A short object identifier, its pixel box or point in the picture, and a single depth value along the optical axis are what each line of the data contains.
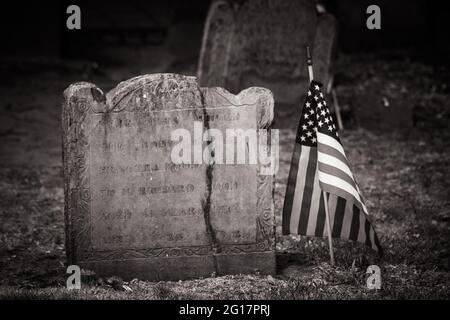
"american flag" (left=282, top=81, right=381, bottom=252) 5.32
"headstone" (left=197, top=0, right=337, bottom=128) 10.30
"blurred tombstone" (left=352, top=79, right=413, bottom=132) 10.66
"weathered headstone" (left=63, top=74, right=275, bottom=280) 5.18
